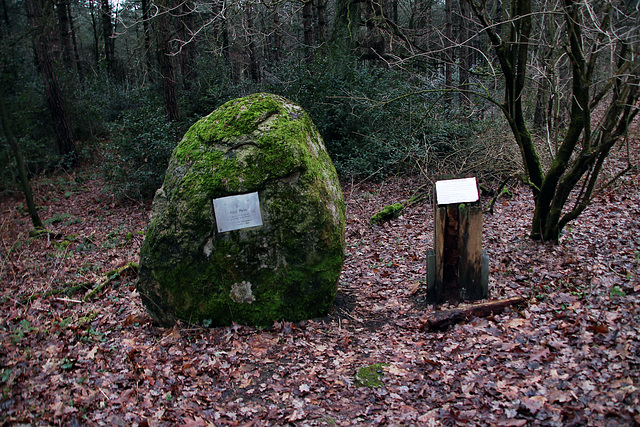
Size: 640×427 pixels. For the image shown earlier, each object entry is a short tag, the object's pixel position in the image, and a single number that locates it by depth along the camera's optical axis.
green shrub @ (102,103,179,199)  10.55
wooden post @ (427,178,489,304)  4.51
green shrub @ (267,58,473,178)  11.06
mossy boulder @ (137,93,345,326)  4.43
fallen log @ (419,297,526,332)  4.23
